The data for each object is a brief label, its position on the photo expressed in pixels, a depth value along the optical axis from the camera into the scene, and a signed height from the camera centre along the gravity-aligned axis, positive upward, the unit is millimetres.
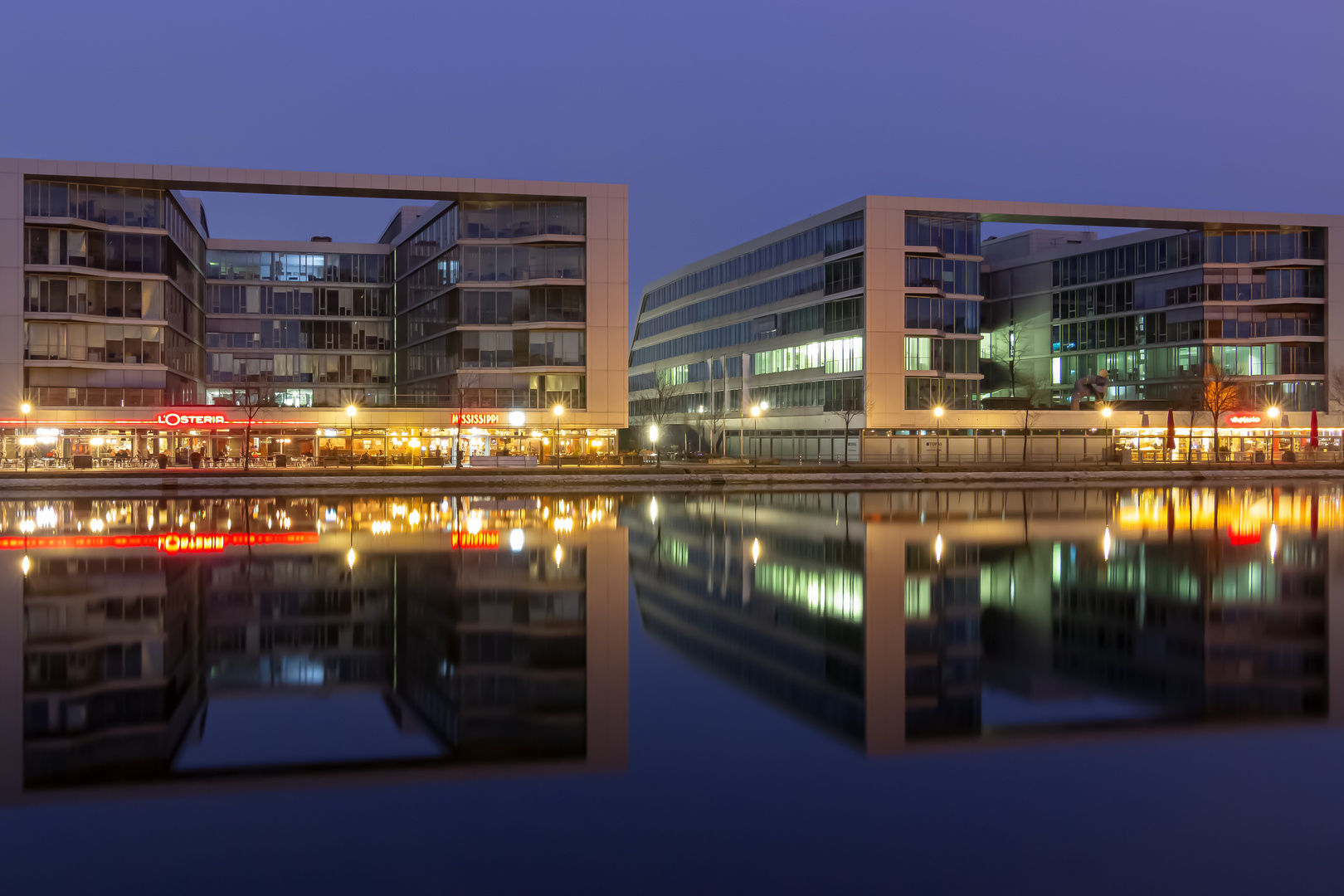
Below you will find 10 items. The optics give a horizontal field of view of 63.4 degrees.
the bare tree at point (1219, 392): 76000 +3908
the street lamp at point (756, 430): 92456 +1584
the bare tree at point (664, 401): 101888 +4769
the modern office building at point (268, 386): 67438 +8499
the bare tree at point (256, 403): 64125 +3244
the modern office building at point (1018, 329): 76938 +9276
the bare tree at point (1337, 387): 80112 +4328
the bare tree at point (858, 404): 75438 +3035
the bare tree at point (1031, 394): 75862 +4429
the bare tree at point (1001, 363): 99500 +7720
